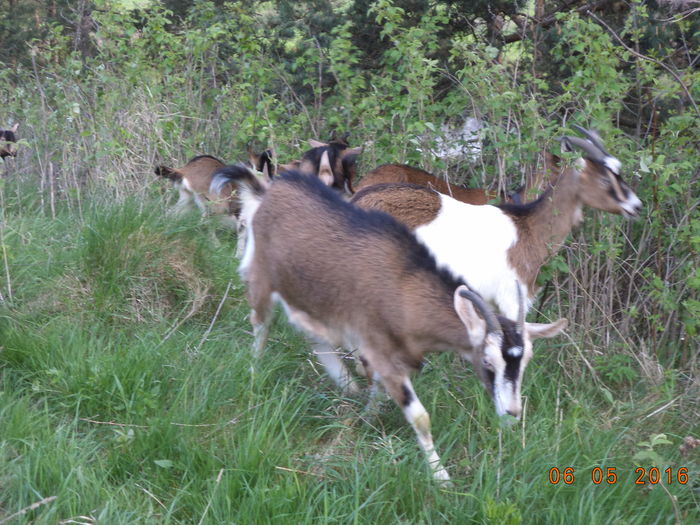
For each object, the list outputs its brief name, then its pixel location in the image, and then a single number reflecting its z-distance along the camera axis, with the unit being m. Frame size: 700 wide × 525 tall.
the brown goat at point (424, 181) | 6.57
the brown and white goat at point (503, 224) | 5.43
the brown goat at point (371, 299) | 3.88
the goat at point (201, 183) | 7.14
